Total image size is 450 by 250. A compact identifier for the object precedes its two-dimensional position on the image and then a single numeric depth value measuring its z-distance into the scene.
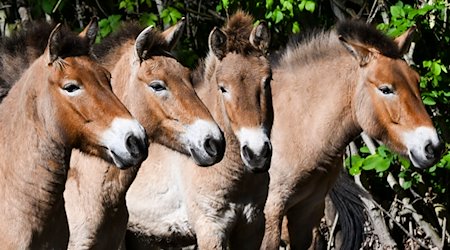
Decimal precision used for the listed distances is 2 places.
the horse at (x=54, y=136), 12.27
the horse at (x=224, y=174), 15.54
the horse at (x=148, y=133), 14.09
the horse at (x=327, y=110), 16.61
